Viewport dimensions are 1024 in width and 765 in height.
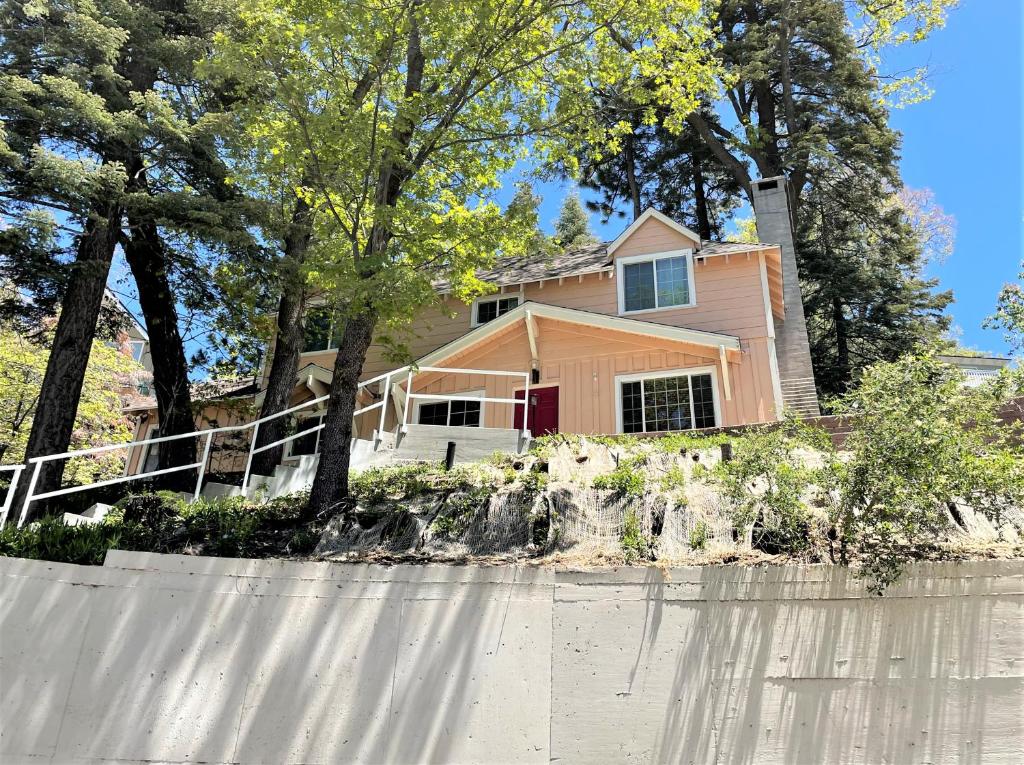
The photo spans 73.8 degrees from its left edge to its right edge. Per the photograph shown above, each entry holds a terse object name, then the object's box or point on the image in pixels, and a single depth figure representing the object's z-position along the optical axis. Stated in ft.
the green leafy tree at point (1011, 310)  42.45
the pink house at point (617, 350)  44.04
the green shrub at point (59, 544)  21.36
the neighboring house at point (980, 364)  80.64
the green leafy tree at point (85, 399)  63.67
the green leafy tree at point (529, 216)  31.17
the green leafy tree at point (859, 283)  71.72
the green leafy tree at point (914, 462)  18.12
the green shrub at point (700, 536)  21.11
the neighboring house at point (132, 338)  44.88
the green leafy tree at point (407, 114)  27.89
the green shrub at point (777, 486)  20.66
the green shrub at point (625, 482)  24.17
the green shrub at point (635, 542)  21.03
